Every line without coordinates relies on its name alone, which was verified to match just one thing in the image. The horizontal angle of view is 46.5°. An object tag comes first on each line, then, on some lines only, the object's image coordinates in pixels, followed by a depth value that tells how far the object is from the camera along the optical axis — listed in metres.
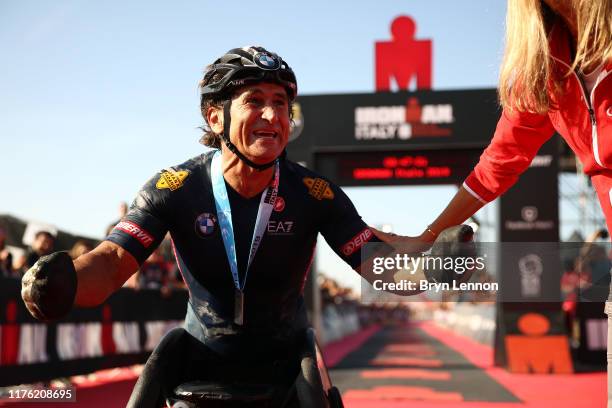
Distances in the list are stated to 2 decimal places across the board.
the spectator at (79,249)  9.12
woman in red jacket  2.49
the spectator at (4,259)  8.16
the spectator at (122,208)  9.80
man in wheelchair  3.01
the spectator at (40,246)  8.38
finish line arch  12.71
